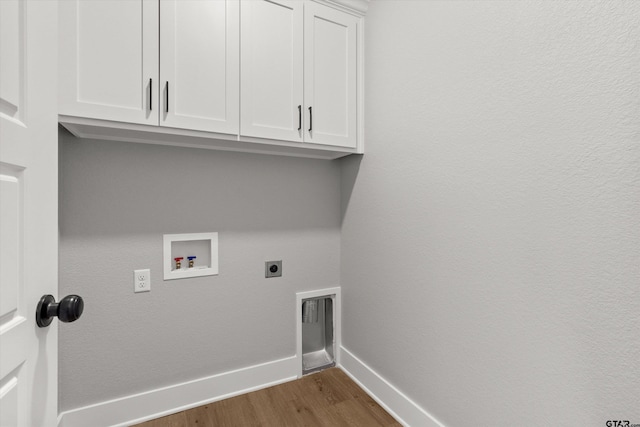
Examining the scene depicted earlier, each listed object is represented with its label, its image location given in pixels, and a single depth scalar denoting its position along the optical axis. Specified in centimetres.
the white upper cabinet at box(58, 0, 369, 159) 118
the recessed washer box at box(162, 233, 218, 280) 158
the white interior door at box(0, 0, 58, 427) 54
